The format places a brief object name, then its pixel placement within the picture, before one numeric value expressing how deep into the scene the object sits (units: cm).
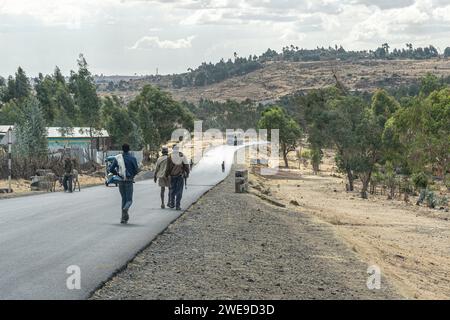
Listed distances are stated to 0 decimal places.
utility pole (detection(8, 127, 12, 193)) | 3240
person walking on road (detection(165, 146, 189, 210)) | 2217
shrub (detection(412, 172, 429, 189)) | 6525
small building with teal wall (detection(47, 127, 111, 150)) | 7812
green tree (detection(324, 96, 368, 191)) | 6178
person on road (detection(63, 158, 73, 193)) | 3319
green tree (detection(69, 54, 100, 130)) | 6881
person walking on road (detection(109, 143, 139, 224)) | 1795
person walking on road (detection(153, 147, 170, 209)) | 2227
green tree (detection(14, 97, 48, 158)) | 5450
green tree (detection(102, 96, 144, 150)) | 7894
